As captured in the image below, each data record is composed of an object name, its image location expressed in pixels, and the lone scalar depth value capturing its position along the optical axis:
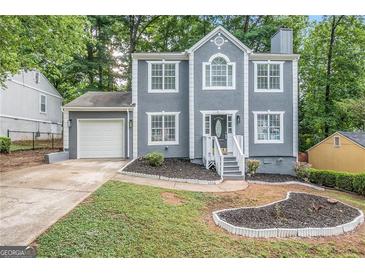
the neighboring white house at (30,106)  15.34
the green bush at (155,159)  9.70
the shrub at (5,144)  12.34
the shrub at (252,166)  10.34
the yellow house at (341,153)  10.69
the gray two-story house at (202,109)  11.22
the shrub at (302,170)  10.89
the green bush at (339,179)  9.04
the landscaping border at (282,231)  4.52
